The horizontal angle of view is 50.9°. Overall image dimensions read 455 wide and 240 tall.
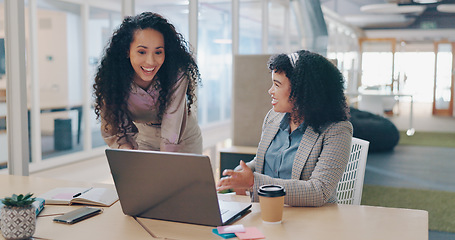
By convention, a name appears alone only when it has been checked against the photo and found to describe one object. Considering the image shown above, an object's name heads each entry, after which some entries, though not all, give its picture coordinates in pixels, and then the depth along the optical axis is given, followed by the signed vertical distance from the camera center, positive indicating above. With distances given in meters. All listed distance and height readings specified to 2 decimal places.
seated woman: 1.74 -0.23
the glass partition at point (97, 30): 5.91 +0.58
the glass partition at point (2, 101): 3.02 -0.16
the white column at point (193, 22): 4.48 +0.52
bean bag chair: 6.48 -0.72
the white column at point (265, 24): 8.09 +0.91
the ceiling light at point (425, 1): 8.47 +1.39
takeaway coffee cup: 1.49 -0.39
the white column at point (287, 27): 9.20 +0.98
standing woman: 2.20 -0.03
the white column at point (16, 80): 2.95 -0.02
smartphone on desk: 1.54 -0.46
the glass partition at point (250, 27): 7.27 +0.81
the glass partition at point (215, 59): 7.03 +0.29
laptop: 1.40 -0.34
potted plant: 1.36 -0.40
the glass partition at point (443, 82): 12.46 -0.08
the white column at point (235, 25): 6.50 +0.72
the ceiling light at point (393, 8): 9.12 +1.38
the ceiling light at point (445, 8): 8.42 +1.26
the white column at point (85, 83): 5.77 -0.08
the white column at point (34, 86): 4.93 -0.10
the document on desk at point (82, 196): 1.76 -0.45
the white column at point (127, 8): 3.73 +0.54
